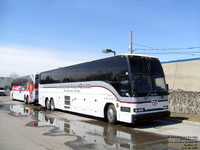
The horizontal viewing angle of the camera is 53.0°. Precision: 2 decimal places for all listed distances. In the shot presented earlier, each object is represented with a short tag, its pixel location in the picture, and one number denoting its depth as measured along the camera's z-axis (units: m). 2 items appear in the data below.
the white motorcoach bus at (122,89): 9.66
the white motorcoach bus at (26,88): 22.48
